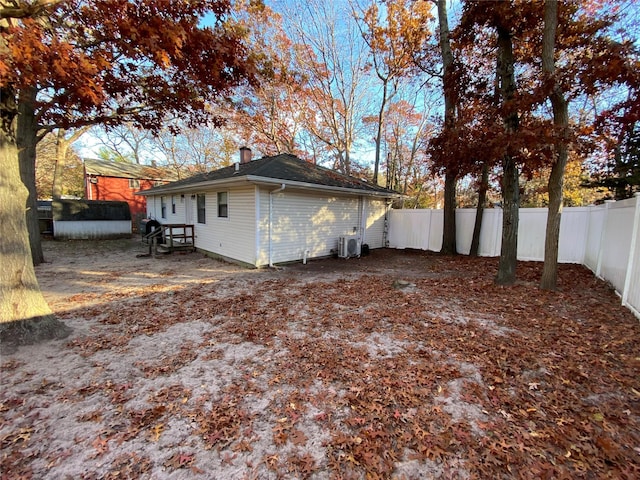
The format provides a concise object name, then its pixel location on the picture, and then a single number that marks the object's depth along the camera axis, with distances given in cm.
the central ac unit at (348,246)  1010
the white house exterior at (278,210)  812
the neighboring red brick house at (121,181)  2092
